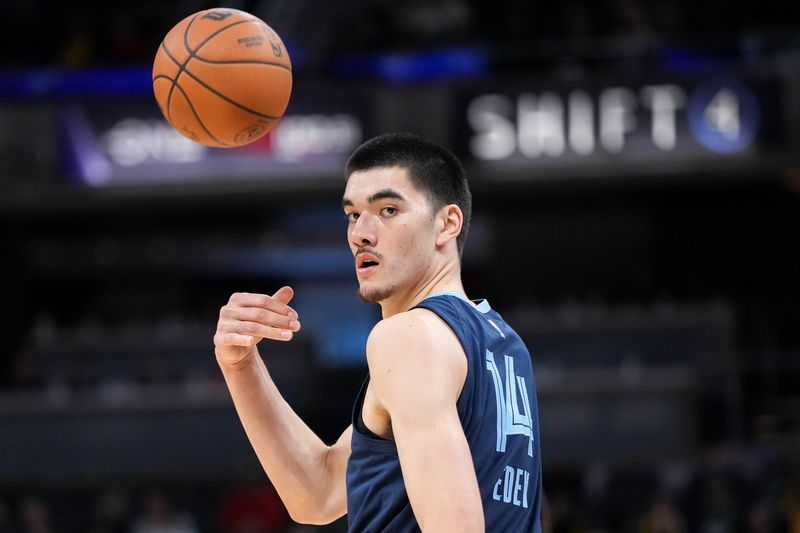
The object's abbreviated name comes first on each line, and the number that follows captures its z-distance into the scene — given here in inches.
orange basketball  284.0
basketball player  187.8
